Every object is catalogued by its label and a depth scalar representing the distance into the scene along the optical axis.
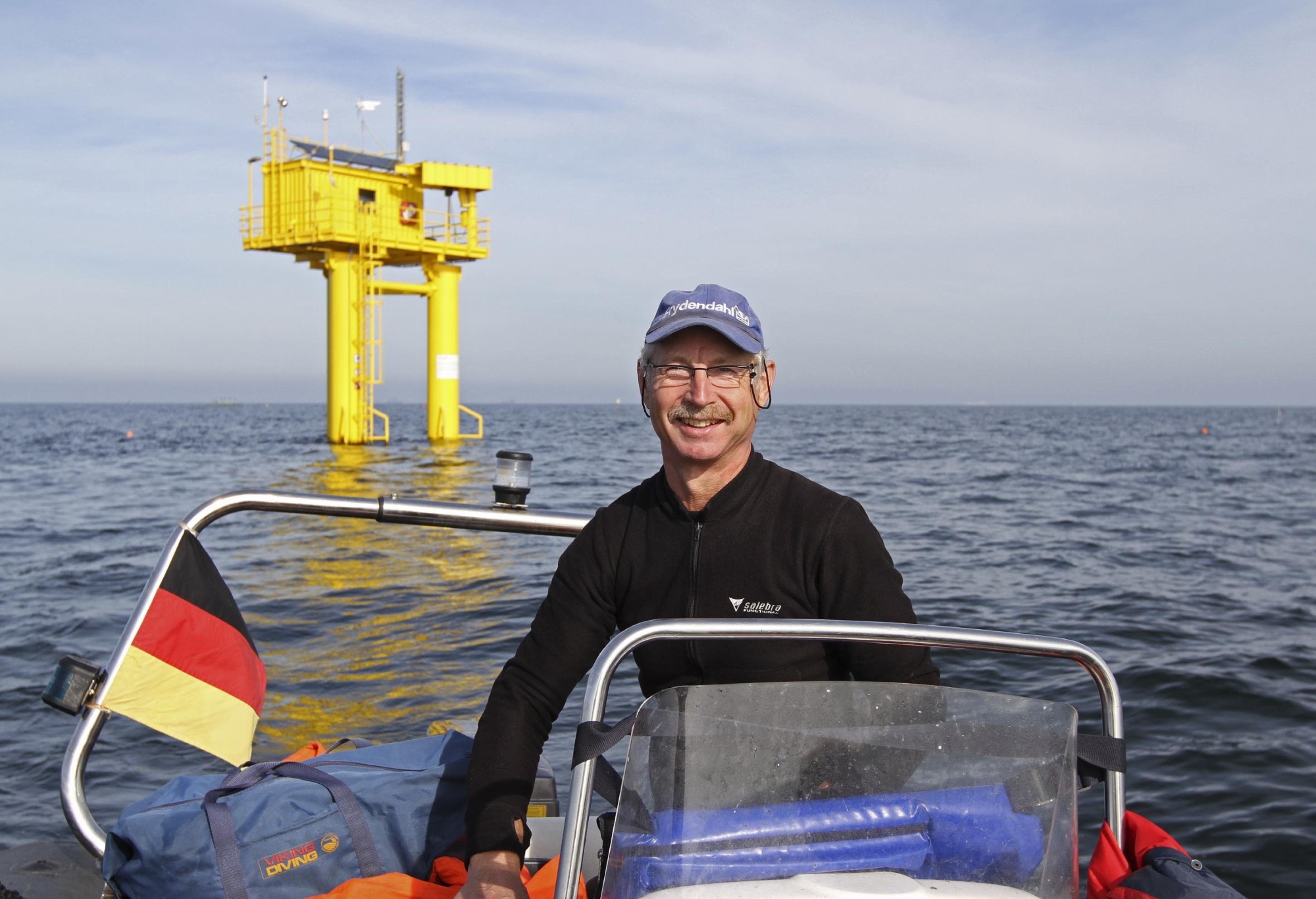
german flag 2.94
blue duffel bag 2.35
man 2.42
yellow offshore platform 28.30
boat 1.65
